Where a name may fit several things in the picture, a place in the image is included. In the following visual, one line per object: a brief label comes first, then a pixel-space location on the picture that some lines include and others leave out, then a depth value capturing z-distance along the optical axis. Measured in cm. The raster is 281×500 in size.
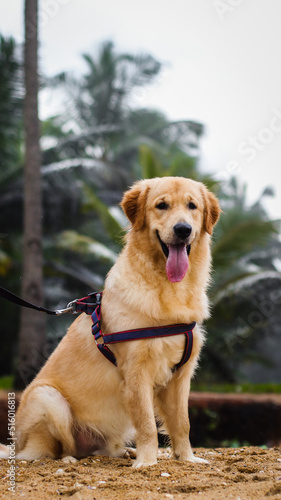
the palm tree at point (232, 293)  1205
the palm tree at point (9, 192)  1467
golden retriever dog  349
